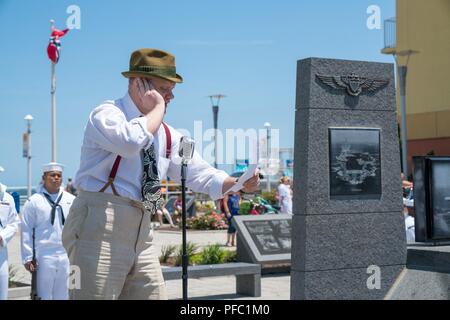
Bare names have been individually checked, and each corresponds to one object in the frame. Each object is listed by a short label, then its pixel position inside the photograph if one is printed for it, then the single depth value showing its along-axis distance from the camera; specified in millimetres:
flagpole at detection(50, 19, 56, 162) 30703
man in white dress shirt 3898
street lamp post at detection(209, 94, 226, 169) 38969
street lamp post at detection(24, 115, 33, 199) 36394
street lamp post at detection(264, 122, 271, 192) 39256
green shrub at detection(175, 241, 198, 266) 14063
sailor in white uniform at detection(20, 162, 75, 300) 8734
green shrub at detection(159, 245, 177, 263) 15266
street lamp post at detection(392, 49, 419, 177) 27036
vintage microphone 4367
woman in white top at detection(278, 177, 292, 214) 21719
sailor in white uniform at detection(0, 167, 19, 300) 8492
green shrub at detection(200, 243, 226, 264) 13430
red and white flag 30016
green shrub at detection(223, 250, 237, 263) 13758
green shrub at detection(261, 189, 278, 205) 31688
